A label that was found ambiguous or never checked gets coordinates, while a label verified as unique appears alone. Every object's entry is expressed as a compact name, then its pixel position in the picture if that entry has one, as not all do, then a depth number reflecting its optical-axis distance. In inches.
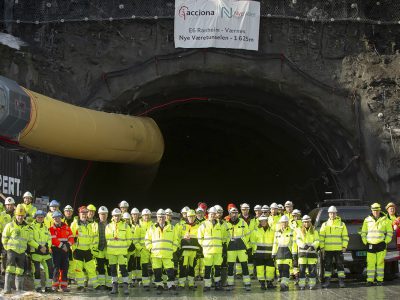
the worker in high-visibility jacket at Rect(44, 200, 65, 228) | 706.8
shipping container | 758.8
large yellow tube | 747.4
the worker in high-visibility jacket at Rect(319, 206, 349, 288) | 697.6
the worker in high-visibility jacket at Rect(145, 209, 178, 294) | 661.9
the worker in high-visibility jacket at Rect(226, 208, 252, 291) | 685.9
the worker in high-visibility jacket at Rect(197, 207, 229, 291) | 673.6
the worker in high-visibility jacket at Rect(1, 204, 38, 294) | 621.9
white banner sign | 1017.5
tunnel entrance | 1082.7
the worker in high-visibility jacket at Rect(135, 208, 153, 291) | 693.3
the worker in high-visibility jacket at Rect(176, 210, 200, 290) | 690.8
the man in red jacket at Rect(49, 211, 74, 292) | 665.6
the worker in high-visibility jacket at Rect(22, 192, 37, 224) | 712.4
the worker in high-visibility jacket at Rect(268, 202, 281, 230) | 790.5
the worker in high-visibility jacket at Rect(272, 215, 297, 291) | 678.5
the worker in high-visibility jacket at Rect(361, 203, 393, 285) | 704.4
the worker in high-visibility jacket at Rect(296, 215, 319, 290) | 684.0
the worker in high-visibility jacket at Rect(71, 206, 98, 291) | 675.4
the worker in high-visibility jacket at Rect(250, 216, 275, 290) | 690.2
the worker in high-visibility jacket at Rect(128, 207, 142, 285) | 700.7
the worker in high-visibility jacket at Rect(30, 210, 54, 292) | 641.0
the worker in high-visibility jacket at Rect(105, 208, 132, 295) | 669.3
